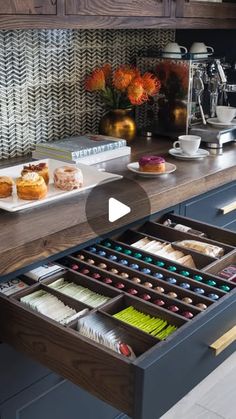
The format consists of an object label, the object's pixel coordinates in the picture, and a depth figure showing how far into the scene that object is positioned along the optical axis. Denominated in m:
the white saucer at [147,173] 1.74
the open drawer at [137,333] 0.92
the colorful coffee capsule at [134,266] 1.31
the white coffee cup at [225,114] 2.25
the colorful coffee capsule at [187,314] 1.08
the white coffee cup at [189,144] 1.96
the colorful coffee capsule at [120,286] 1.22
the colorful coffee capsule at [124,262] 1.33
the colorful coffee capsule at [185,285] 1.21
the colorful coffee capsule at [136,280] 1.25
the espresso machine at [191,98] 2.15
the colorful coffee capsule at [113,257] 1.36
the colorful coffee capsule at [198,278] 1.25
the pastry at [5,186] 1.45
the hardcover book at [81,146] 1.84
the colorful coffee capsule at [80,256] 1.38
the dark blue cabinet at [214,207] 1.83
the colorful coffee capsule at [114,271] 1.29
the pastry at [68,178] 1.53
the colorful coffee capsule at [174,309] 1.12
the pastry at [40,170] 1.53
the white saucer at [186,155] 1.99
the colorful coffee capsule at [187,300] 1.15
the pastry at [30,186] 1.42
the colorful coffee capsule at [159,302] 1.15
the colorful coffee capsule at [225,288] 1.20
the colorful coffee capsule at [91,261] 1.35
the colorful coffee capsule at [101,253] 1.39
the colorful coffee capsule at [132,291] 1.19
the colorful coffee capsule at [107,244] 1.46
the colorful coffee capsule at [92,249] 1.42
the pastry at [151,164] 1.74
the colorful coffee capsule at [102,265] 1.32
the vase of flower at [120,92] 2.07
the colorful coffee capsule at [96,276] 1.26
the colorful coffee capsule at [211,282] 1.23
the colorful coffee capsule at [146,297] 1.17
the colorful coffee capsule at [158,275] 1.27
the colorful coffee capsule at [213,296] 1.15
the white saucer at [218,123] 2.24
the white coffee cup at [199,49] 2.21
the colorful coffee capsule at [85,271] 1.29
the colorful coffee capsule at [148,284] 1.23
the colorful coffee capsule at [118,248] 1.43
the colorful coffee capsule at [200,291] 1.19
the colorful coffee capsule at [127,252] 1.39
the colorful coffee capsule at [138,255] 1.37
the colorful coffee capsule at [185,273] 1.28
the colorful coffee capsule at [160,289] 1.21
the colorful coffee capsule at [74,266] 1.32
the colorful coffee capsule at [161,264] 1.33
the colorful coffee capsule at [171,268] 1.31
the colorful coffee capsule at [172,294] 1.19
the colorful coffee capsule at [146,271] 1.29
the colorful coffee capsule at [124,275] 1.27
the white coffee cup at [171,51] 2.21
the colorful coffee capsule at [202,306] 1.11
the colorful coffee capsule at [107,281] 1.24
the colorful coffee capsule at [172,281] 1.24
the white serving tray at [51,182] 1.42
